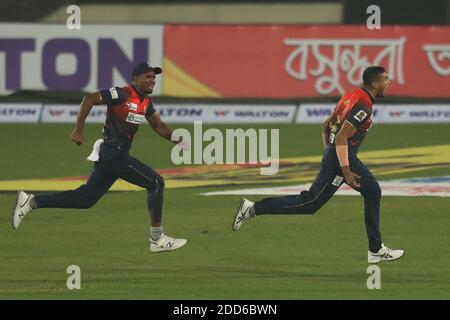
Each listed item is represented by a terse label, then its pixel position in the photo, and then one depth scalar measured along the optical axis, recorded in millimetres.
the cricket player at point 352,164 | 15008
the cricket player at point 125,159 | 15859
